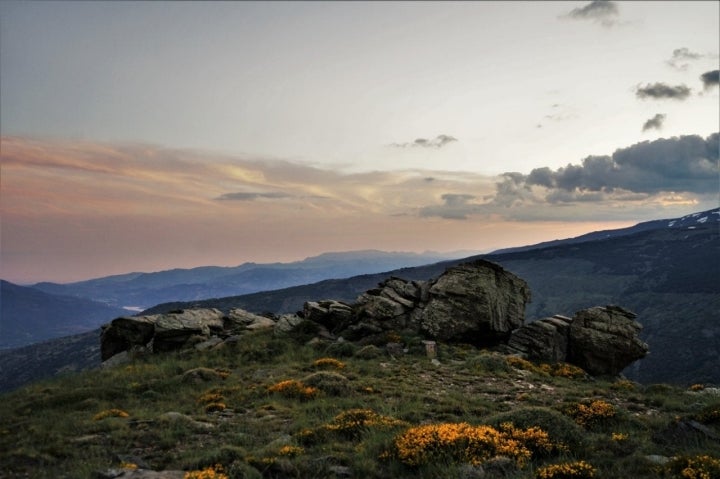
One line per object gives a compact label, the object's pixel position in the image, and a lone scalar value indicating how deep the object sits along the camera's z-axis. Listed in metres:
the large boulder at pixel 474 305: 34.31
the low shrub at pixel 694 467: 8.89
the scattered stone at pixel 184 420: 15.70
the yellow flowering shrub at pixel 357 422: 13.71
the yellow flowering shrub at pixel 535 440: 11.43
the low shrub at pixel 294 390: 19.77
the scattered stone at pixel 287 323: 36.19
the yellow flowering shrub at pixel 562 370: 27.89
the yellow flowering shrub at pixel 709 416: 13.80
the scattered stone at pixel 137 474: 9.62
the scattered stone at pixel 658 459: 10.15
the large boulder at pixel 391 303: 35.69
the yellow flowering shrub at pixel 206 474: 9.47
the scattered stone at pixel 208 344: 34.09
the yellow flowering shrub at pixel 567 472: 9.39
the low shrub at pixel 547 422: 12.04
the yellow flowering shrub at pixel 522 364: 27.41
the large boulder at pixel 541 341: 33.09
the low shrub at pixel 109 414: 17.48
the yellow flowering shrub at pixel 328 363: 26.23
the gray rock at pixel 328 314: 37.88
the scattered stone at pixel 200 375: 24.54
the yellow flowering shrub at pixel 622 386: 24.02
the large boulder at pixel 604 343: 33.91
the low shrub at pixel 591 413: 14.68
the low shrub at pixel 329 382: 20.23
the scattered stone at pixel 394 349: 29.80
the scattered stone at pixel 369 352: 29.03
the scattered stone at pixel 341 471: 10.36
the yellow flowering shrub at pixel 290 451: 11.61
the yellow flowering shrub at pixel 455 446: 10.57
